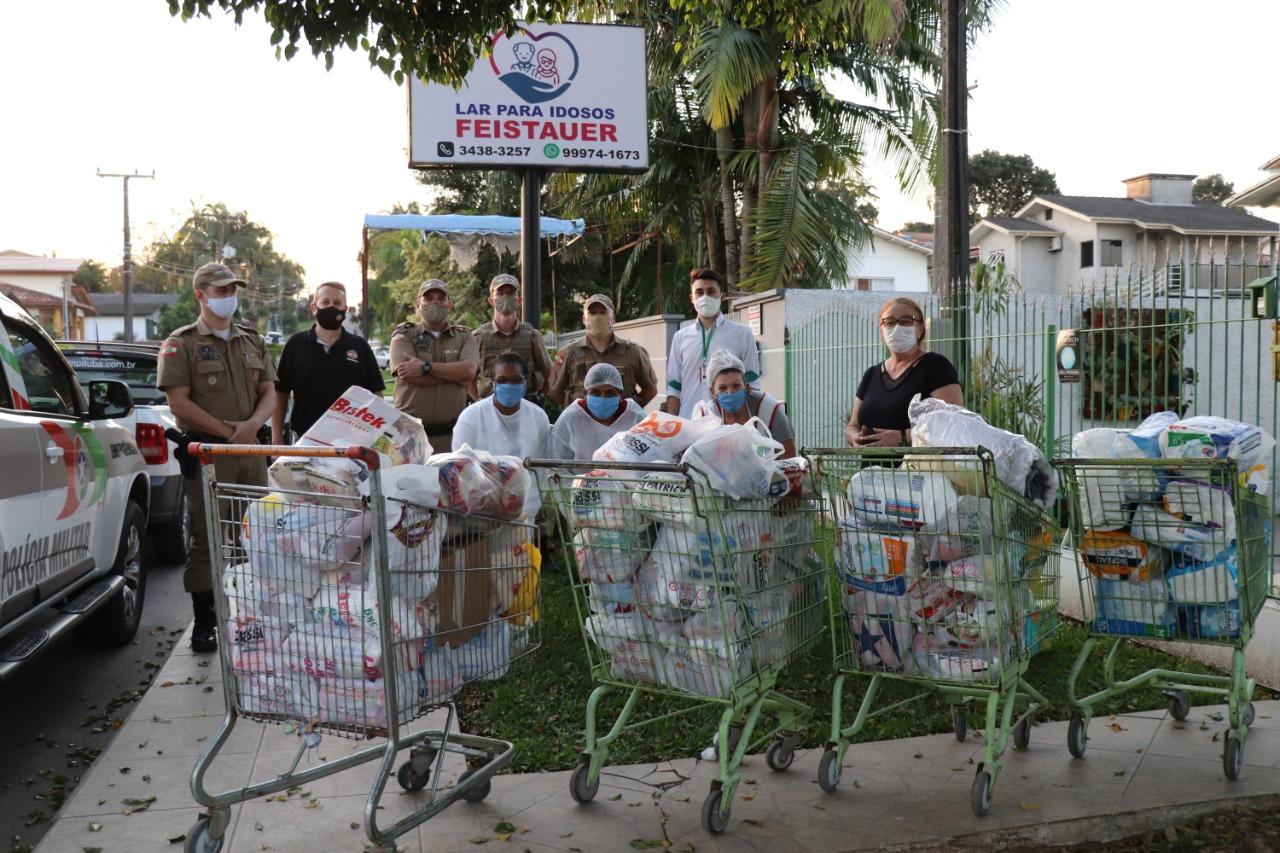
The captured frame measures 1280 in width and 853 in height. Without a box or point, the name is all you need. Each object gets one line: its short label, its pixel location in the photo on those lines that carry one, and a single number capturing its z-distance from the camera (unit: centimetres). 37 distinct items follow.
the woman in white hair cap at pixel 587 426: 648
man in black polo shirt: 686
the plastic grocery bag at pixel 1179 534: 418
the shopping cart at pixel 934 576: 378
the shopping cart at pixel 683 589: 366
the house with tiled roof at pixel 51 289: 6406
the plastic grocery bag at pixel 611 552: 377
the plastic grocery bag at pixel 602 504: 373
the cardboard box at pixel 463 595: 370
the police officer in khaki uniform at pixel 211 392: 616
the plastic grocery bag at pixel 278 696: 358
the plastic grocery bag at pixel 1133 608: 429
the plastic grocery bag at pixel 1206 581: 417
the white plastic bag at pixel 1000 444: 396
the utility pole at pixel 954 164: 898
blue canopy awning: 1767
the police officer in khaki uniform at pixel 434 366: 731
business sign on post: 1086
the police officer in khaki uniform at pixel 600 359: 787
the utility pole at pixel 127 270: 4512
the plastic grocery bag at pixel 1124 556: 428
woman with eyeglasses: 540
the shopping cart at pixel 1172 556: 415
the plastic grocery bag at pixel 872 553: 387
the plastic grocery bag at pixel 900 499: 380
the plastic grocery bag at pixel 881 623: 391
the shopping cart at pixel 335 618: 348
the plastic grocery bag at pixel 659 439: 393
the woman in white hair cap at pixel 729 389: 548
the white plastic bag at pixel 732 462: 365
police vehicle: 473
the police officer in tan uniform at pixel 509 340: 810
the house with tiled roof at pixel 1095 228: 4056
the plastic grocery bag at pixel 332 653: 348
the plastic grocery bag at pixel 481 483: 369
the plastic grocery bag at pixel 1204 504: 413
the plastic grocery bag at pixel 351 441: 360
